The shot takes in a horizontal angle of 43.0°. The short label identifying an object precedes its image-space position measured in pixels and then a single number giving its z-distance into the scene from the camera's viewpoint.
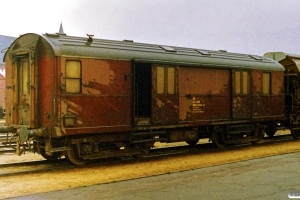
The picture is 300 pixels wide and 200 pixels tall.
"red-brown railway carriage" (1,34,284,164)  10.16
